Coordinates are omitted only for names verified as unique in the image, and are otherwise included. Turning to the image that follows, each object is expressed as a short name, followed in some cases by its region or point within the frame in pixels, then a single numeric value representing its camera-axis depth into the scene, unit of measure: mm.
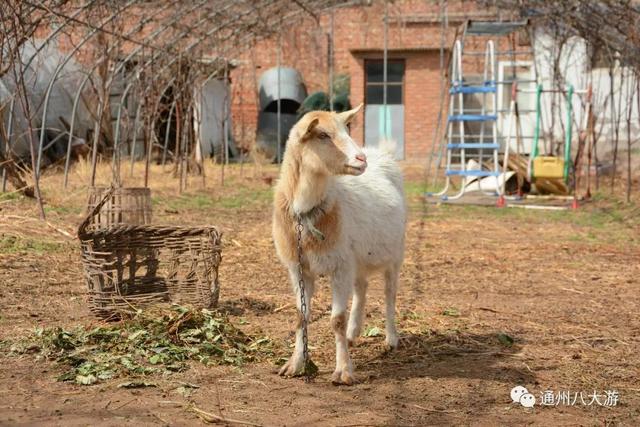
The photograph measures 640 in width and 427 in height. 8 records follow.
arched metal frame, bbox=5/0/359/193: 13336
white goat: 4957
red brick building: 23766
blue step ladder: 15305
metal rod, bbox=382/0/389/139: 20544
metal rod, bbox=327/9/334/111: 21333
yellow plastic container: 15211
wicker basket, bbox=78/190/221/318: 6082
